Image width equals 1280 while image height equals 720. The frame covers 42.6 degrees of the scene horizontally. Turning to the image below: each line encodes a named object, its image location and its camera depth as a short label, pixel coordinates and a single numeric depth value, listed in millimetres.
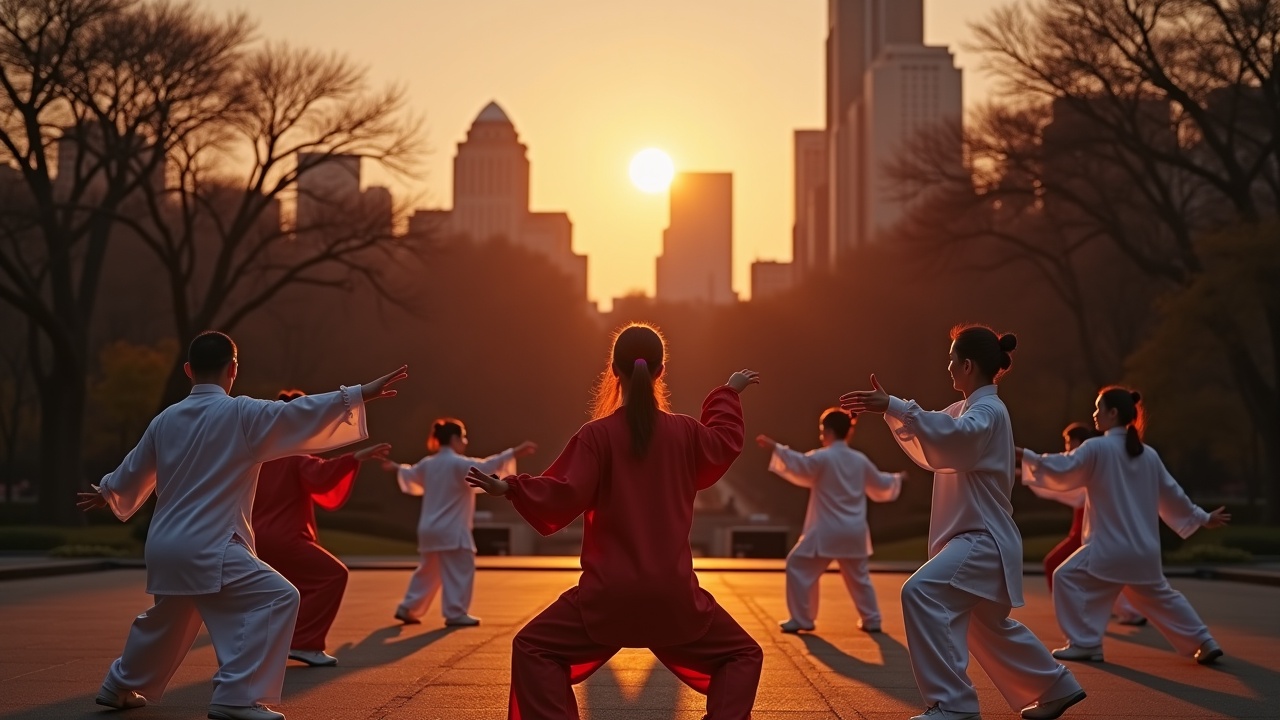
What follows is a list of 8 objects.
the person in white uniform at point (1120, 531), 11336
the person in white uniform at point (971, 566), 7730
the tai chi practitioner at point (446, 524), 15000
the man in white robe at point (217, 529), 7816
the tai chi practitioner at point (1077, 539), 14953
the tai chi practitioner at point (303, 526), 11094
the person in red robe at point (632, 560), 6461
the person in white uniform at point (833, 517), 14422
